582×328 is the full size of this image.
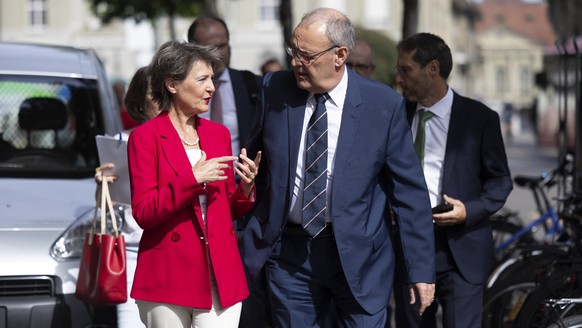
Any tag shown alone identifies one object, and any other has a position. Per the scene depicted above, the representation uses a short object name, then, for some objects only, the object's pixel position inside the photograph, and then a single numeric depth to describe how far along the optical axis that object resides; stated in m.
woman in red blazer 7.84
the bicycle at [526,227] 15.94
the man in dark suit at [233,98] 12.47
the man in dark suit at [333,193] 8.42
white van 10.41
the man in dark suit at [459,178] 10.27
